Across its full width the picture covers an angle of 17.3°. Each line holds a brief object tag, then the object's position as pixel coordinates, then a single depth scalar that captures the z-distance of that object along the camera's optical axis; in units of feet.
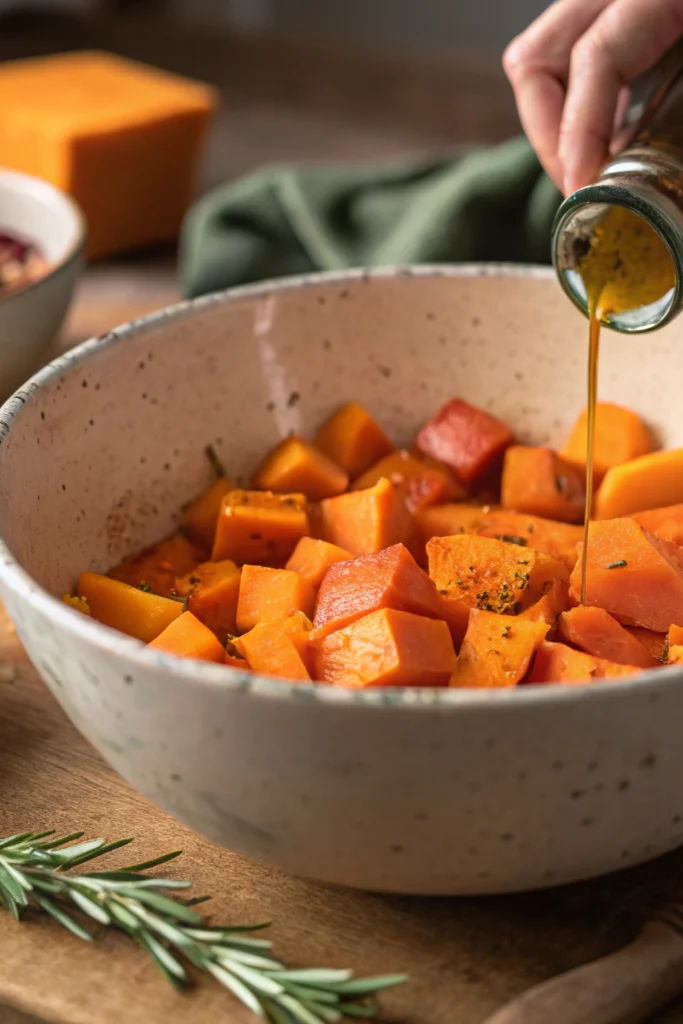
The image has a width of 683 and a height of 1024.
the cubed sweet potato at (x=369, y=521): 2.02
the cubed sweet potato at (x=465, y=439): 2.18
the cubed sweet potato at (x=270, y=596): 1.93
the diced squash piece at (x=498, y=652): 1.79
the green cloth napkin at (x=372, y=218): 2.67
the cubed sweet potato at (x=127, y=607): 1.93
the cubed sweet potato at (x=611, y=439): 2.16
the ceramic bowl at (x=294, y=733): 1.60
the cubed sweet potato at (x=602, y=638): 1.84
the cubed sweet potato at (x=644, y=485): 2.09
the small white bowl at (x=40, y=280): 2.30
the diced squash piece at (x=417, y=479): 2.13
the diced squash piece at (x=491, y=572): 1.91
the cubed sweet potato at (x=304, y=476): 2.15
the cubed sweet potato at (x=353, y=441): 2.20
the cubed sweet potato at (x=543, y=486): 2.12
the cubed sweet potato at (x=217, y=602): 1.99
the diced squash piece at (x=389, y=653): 1.75
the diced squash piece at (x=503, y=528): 2.03
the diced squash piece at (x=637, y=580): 1.90
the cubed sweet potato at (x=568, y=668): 1.76
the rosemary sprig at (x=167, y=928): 1.69
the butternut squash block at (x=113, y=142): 3.05
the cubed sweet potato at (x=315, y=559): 1.97
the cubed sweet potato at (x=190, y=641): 1.85
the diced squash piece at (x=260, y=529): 2.04
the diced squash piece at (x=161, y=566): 2.06
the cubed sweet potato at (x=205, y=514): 2.14
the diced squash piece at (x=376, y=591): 1.83
